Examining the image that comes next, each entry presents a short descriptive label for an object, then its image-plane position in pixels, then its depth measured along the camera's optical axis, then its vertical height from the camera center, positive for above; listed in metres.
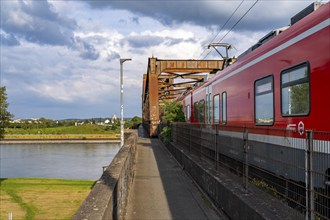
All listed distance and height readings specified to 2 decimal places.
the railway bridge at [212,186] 4.42 -1.13
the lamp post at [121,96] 29.70 +1.95
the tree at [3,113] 39.52 +0.86
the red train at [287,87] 6.51 +0.76
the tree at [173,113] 26.45 +0.58
